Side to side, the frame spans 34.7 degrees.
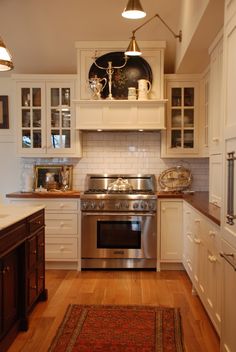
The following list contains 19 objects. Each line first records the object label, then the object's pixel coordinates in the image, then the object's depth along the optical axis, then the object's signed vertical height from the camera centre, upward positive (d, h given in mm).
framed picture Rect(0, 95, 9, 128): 5230 +770
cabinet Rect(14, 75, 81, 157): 4824 +587
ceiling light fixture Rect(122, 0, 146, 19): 3072 +1295
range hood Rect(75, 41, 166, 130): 4574 +765
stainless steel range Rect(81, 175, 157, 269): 4484 -749
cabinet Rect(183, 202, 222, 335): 2707 -773
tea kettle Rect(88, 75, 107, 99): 4594 +1000
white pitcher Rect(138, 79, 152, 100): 4543 +954
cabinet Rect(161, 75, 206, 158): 4781 +634
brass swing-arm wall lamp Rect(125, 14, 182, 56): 3719 +1172
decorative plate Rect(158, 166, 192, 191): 5039 -127
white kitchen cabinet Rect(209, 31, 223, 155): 3451 +752
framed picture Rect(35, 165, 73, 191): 5055 -109
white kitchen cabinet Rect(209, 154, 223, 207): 3473 -95
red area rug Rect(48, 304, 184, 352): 2689 -1260
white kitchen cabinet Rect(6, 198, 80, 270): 4578 -743
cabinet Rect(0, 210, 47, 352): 2531 -812
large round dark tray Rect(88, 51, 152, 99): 4703 +1205
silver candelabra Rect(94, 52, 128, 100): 4594 +1212
